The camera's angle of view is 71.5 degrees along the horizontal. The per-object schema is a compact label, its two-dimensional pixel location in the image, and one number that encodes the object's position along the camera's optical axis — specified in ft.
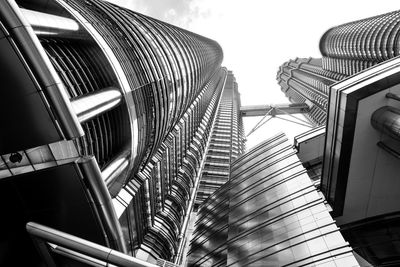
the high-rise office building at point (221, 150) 242.56
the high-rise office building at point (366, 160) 59.06
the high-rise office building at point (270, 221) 49.39
